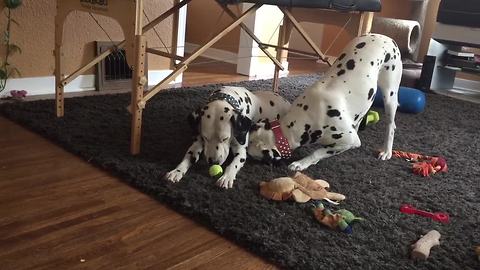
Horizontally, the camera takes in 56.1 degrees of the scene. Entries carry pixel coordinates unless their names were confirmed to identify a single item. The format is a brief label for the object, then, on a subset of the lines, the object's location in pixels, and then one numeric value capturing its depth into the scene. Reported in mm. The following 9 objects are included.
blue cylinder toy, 2735
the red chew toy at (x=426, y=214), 1399
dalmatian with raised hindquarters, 1663
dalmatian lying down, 1546
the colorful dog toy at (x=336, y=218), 1277
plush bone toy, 1161
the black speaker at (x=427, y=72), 3523
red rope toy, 1795
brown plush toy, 1422
